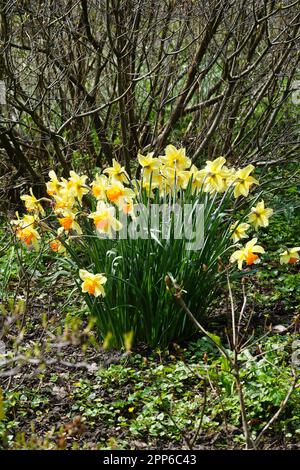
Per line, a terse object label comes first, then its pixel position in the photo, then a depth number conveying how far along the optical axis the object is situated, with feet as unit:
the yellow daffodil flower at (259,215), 13.48
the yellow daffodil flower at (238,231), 13.61
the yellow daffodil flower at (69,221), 13.04
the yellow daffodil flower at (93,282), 12.26
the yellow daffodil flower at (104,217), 12.48
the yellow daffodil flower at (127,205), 12.75
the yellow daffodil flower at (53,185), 13.46
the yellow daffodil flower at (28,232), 13.47
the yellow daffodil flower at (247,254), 12.64
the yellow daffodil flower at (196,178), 13.65
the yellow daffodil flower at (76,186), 13.26
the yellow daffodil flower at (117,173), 13.25
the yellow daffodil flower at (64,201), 13.21
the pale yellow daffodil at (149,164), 13.15
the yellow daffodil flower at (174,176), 13.26
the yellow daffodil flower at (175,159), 13.19
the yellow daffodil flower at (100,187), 12.93
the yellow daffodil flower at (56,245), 13.84
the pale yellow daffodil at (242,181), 13.32
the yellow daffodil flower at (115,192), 12.61
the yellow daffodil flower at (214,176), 13.14
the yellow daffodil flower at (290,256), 13.25
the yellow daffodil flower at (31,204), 13.89
